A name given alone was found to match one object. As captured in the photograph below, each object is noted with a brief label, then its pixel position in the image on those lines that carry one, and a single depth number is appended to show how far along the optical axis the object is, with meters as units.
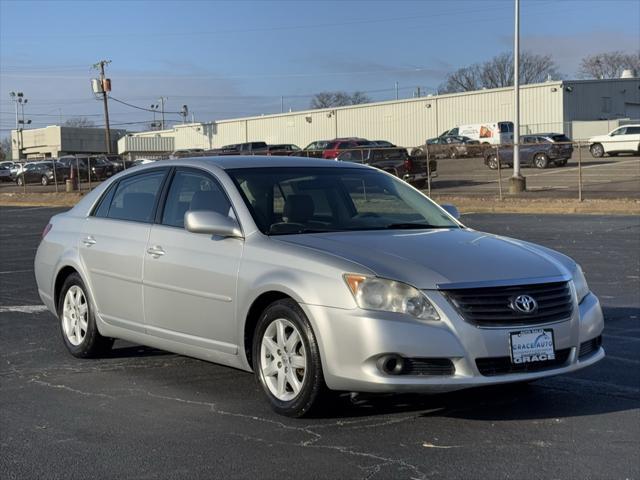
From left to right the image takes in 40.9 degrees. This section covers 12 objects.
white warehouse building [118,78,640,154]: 64.31
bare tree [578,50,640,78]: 118.50
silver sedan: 4.77
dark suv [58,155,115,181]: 46.50
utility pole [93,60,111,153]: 73.69
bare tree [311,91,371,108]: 143.88
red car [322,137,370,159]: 42.75
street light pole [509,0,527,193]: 30.00
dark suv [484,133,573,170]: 41.94
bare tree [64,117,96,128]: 161.25
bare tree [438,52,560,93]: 119.25
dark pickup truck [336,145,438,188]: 31.75
